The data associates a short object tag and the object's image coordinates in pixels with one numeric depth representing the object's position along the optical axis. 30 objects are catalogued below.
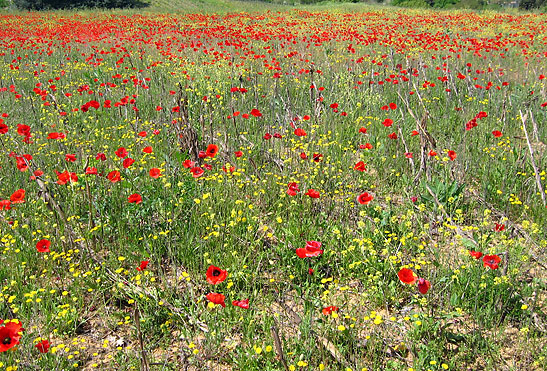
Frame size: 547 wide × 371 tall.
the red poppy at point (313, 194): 2.68
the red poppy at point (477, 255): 2.11
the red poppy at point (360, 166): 3.06
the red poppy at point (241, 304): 1.99
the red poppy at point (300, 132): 3.50
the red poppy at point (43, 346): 1.90
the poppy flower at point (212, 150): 3.21
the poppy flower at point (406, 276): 1.98
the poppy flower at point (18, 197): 2.77
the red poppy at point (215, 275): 2.06
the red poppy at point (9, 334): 1.75
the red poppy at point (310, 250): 2.22
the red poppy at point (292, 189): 2.78
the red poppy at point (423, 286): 1.96
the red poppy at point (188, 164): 3.08
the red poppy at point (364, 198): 2.68
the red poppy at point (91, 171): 2.81
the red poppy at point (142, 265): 2.32
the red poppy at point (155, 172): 3.00
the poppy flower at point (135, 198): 2.68
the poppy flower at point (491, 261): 2.01
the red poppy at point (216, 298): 1.98
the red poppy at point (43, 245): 2.43
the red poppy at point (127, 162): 3.04
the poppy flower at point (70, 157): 3.06
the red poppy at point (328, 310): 1.96
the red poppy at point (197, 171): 2.98
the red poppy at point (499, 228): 2.63
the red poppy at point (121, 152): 3.18
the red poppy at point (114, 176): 2.92
